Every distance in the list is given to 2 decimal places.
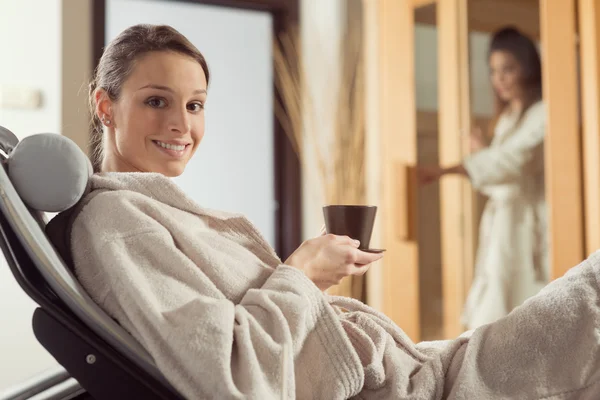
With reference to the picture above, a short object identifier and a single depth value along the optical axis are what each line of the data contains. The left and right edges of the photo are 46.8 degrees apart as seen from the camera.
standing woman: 2.88
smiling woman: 1.34
